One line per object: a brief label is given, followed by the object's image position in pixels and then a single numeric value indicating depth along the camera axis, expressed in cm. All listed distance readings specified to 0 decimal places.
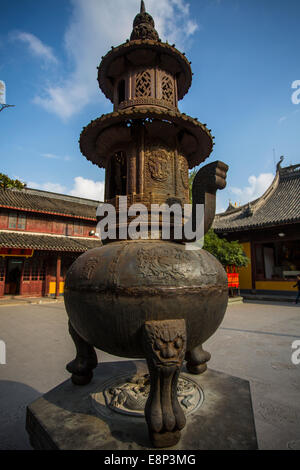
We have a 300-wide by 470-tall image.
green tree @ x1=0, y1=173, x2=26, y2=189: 1022
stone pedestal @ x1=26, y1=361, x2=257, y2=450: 182
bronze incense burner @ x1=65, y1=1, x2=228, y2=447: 183
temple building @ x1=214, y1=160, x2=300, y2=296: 1398
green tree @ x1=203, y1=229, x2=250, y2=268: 1266
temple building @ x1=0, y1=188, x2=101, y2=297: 1504
